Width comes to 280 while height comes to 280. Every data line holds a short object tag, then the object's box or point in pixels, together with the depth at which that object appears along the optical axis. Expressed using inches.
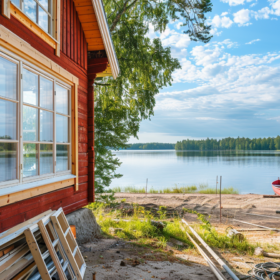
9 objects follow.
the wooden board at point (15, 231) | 100.6
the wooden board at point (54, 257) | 112.7
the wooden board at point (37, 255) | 104.0
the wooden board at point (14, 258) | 93.4
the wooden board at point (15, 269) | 89.2
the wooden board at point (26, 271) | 100.0
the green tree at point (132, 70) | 387.2
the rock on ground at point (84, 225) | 214.4
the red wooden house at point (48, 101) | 127.6
